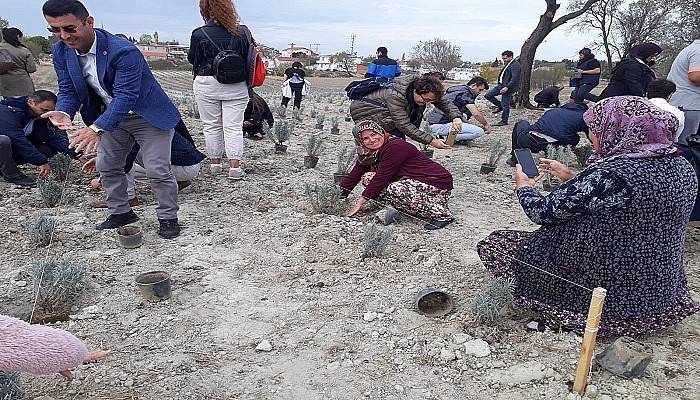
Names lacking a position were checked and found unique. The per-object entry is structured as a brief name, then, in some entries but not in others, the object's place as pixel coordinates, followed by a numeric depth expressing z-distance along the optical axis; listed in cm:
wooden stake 205
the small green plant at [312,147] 584
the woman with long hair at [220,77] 446
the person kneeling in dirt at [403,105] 438
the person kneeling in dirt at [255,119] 710
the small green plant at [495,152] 592
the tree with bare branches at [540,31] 1180
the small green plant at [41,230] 352
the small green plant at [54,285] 277
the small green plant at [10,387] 179
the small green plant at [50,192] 425
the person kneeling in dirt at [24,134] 457
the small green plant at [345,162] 520
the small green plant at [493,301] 260
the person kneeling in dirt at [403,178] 399
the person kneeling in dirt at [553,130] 612
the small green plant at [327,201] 427
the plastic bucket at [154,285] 288
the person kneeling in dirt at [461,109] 735
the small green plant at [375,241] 346
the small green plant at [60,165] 483
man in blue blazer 313
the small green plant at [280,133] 656
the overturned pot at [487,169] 576
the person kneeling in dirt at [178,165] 430
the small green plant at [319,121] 857
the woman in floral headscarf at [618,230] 219
